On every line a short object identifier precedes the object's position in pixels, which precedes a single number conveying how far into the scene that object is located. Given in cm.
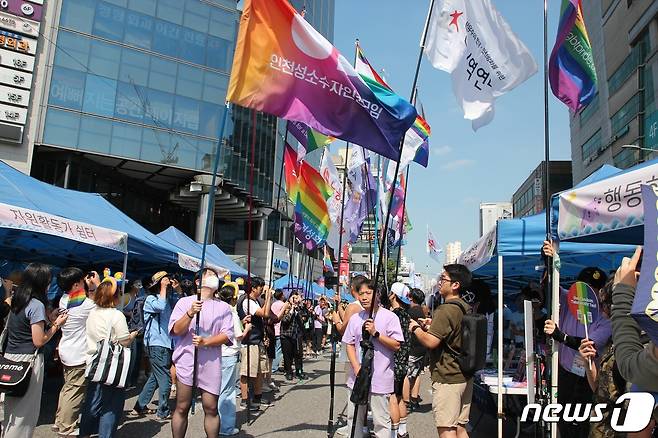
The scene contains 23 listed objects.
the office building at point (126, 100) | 2427
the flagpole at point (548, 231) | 461
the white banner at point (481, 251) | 669
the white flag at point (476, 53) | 627
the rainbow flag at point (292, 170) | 1120
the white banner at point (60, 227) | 674
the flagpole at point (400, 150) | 489
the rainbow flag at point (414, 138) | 1000
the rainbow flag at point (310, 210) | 1087
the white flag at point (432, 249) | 2202
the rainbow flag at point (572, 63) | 540
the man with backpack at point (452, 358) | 467
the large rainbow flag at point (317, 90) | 539
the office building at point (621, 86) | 3772
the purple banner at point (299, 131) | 968
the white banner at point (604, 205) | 396
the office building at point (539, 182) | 7212
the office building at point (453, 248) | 12301
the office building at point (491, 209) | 10662
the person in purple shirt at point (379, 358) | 526
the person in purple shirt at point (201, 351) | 502
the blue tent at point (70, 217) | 789
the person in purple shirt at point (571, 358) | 452
